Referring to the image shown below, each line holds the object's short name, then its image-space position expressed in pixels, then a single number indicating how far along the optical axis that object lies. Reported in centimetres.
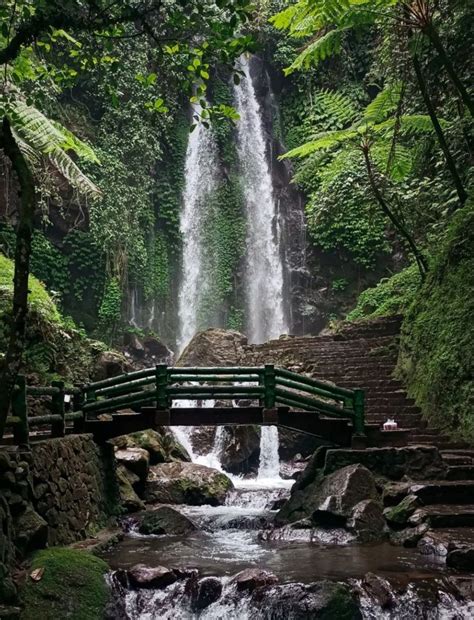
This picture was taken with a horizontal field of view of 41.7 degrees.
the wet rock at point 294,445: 1502
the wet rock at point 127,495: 1076
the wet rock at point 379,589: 602
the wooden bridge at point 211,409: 1003
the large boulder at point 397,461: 938
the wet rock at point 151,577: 683
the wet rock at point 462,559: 657
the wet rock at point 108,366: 1423
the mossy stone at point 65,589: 604
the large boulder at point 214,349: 1766
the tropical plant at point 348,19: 998
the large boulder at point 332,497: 884
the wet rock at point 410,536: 780
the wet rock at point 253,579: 651
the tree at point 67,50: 502
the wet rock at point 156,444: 1294
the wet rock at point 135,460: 1181
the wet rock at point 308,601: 589
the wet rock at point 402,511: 841
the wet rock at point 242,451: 1491
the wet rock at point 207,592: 652
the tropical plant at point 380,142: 1219
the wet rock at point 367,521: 840
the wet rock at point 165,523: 952
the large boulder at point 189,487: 1181
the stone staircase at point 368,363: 1105
